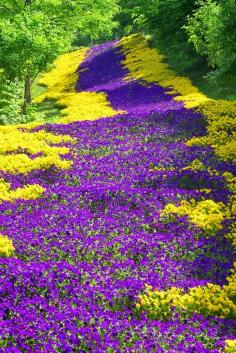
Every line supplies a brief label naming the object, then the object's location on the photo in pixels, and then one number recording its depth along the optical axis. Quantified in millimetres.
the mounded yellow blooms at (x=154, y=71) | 29984
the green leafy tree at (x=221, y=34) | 25094
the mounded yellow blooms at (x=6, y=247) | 10492
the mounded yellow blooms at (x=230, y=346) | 7721
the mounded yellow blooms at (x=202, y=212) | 12477
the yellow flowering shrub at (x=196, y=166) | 15844
